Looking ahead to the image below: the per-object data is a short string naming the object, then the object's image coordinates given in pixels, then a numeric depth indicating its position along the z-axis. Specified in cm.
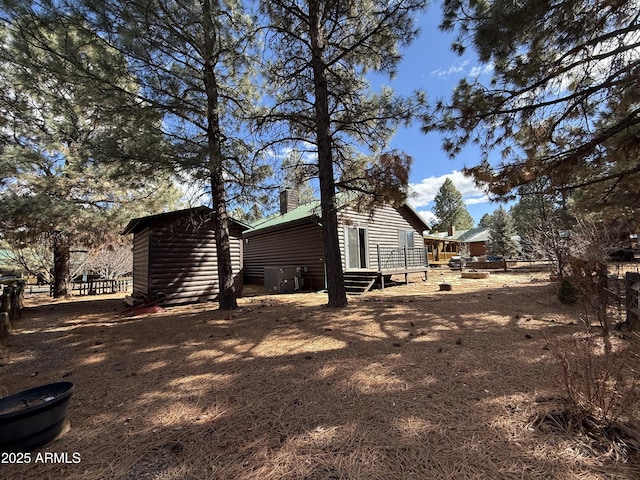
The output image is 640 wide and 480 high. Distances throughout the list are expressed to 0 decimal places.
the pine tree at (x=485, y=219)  6106
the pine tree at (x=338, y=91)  656
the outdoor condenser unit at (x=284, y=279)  1213
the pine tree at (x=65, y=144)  543
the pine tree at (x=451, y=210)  5050
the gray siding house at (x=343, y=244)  1224
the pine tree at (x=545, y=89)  419
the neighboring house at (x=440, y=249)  2937
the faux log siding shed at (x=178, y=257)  933
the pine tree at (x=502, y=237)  2739
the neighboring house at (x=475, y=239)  3595
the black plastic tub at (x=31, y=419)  204
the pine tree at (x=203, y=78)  556
